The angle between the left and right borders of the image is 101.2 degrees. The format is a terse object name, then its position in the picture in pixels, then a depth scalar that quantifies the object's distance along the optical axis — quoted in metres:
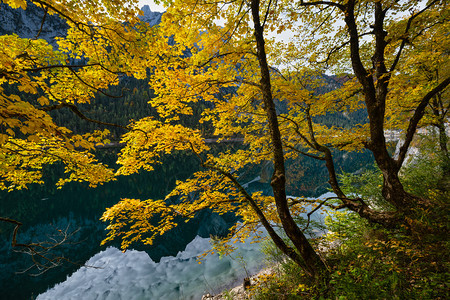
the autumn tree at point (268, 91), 3.96
